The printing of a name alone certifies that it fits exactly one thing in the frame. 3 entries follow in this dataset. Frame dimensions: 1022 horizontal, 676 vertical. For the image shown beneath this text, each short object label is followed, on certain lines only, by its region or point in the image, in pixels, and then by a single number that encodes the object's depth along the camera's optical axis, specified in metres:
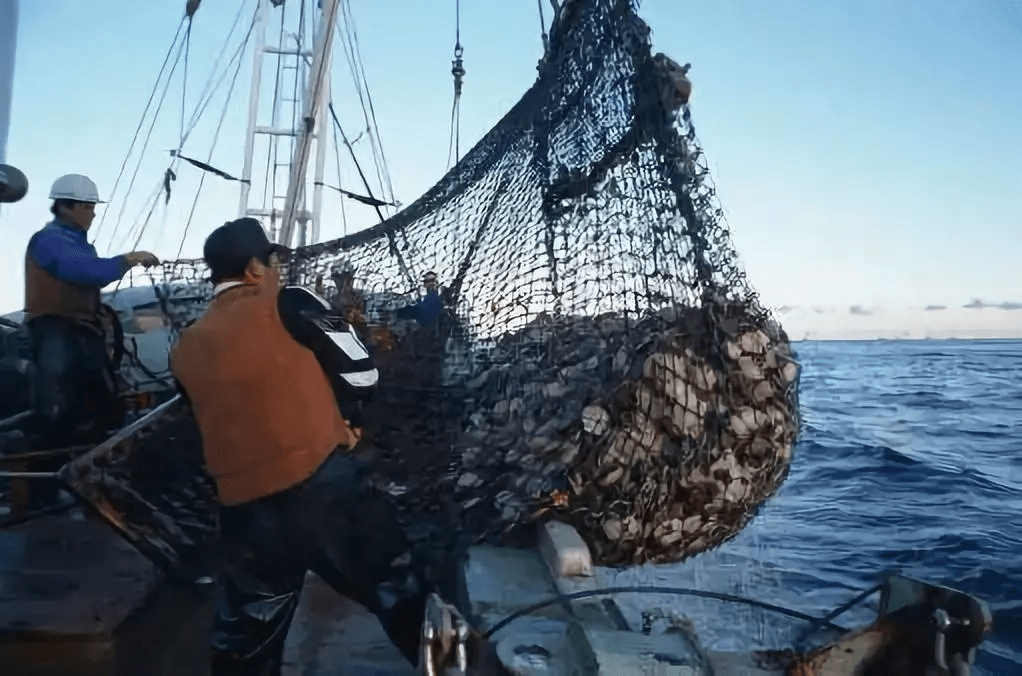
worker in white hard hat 3.60
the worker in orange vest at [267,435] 2.23
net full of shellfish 3.49
